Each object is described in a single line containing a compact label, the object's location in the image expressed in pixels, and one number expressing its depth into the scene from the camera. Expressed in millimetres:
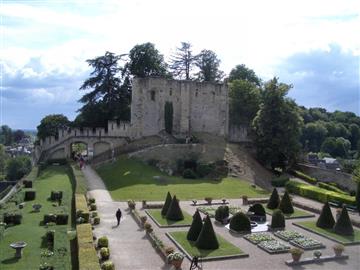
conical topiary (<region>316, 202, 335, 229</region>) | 28906
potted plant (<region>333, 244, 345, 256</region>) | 22922
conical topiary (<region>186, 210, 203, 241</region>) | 25281
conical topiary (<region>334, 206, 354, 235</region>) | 27609
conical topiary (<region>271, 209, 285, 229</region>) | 28750
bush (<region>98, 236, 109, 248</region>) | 22766
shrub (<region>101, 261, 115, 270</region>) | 18938
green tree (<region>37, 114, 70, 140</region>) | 68062
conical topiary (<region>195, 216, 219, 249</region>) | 23594
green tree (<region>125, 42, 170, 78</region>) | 67562
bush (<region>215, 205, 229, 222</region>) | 30328
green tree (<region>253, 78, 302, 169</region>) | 53812
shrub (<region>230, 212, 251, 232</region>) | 27594
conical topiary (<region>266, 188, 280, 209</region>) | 35312
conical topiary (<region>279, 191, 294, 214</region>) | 33356
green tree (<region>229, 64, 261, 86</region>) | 79875
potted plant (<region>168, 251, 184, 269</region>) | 20328
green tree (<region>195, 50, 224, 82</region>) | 78188
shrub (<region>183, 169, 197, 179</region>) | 47188
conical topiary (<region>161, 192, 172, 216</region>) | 31875
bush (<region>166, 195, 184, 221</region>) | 30297
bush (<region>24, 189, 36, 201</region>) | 37312
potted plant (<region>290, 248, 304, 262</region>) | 21734
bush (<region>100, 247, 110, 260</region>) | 21250
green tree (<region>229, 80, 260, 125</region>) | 67812
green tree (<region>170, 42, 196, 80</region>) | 78562
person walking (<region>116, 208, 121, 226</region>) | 29031
